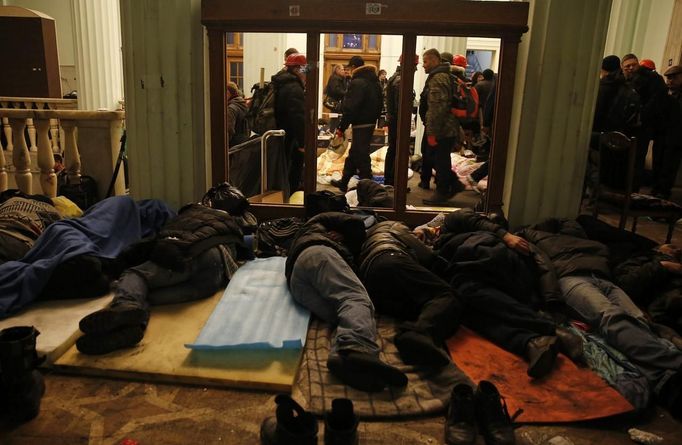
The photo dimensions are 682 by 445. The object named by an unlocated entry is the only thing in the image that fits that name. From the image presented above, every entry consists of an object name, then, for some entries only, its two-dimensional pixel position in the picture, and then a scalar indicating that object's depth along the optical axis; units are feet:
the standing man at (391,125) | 18.99
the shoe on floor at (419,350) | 7.48
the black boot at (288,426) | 5.68
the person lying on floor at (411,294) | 7.68
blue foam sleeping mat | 7.83
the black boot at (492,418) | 6.12
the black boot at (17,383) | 6.27
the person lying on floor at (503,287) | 8.09
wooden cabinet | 23.80
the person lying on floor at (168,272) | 7.68
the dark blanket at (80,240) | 8.78
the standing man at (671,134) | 19.03
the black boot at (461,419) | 6.15
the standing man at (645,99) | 18.78
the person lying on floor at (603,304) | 7.43
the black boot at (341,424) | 5.69
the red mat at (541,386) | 6.75
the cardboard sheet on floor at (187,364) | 7.21
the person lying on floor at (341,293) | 7.02
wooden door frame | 13.08
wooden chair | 13.20
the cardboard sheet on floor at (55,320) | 7.63
